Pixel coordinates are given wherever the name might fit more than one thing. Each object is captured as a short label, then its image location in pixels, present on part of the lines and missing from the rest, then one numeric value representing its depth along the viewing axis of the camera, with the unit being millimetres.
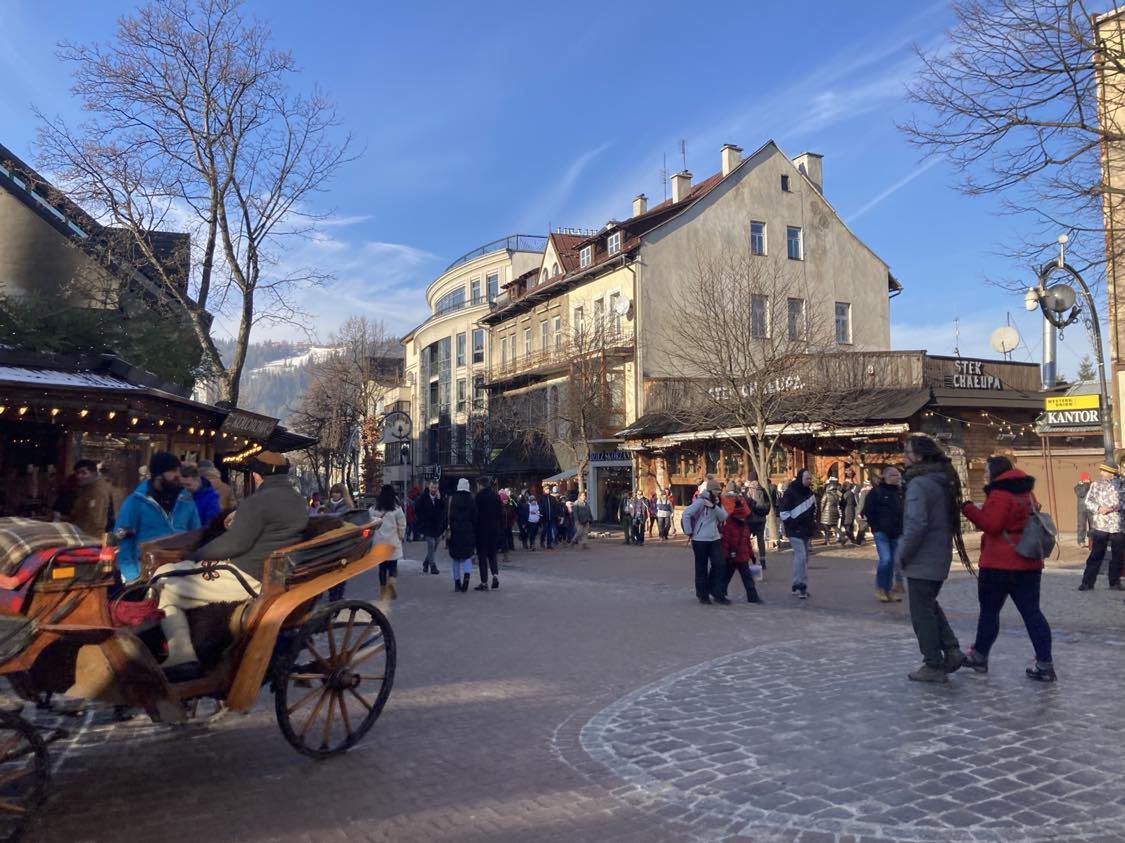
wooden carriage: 3998
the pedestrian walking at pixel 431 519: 17094
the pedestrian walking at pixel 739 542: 11742
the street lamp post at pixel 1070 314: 15257
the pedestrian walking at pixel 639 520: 25208
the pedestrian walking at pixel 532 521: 24344
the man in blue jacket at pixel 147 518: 7246
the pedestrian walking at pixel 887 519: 10969
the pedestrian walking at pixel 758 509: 15966
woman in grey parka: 6637
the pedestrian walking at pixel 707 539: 11656
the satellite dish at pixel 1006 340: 23547
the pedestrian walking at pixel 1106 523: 11570
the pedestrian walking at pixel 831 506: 21769
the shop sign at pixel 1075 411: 16719
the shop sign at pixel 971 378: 24734
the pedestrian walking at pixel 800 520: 12016
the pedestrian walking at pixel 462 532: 13469
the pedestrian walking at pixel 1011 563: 6555
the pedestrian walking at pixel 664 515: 27219
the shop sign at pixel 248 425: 14453
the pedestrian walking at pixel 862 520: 21175
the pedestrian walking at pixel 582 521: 24078
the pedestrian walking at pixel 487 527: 13820
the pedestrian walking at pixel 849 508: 21750
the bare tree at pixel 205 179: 18625
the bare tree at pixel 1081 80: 10016
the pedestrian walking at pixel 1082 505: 16781
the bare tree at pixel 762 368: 23312
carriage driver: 4828
